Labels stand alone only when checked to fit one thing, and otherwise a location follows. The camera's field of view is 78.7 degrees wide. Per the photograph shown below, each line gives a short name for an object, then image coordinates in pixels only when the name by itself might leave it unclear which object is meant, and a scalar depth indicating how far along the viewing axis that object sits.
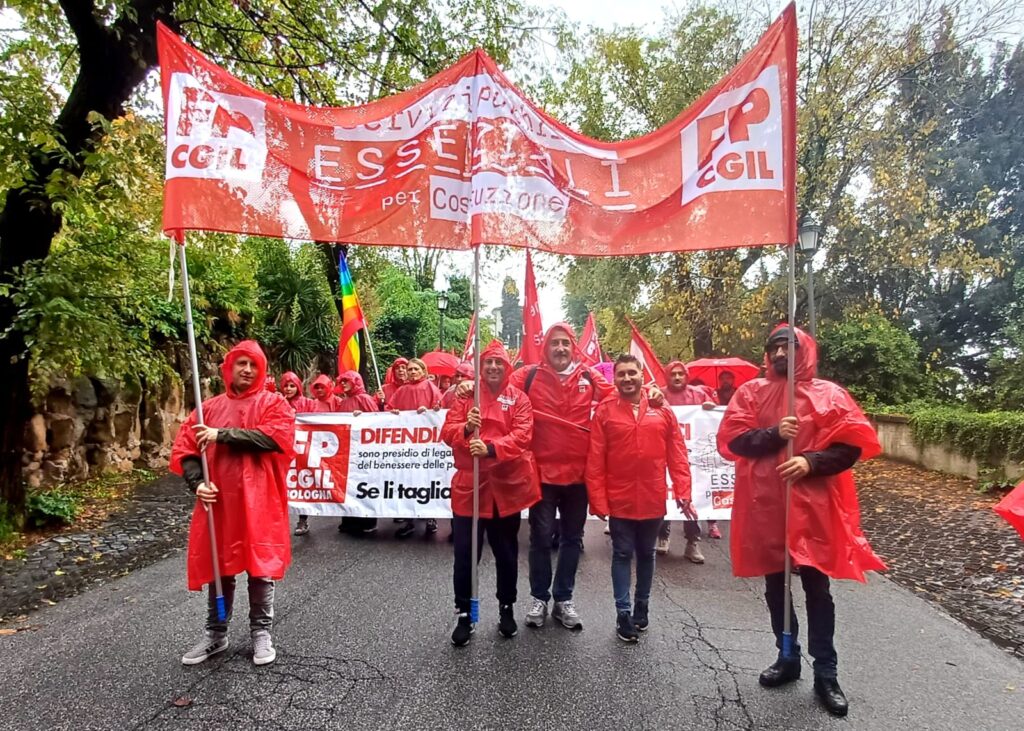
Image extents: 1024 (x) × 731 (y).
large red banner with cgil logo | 3.60
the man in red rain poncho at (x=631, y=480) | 4.07
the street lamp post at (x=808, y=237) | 10.21
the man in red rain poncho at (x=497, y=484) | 3.99
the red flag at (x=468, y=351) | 8.56
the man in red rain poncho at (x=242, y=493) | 3.63
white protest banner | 6.96
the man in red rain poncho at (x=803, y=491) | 3.24
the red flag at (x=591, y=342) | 8.66
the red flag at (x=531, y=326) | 8.12
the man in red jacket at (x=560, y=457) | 4.29
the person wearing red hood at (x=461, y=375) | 6.05
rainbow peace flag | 10.09
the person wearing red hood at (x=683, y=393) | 7.28
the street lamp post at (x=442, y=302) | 19.19
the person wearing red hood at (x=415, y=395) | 7.78
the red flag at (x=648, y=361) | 7.56
